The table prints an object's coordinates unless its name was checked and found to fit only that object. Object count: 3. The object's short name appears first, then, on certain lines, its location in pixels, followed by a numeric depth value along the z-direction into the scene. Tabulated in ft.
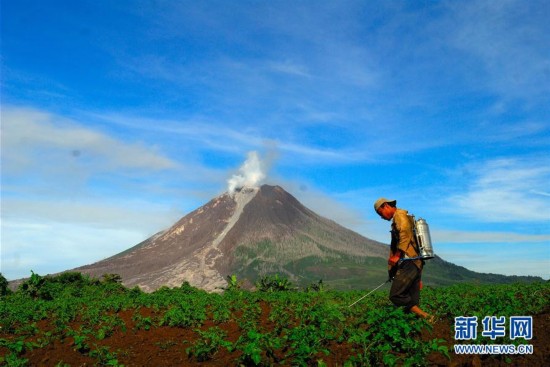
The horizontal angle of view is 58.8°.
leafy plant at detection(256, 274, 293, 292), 85.66
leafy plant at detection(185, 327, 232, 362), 25.02
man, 28.89
